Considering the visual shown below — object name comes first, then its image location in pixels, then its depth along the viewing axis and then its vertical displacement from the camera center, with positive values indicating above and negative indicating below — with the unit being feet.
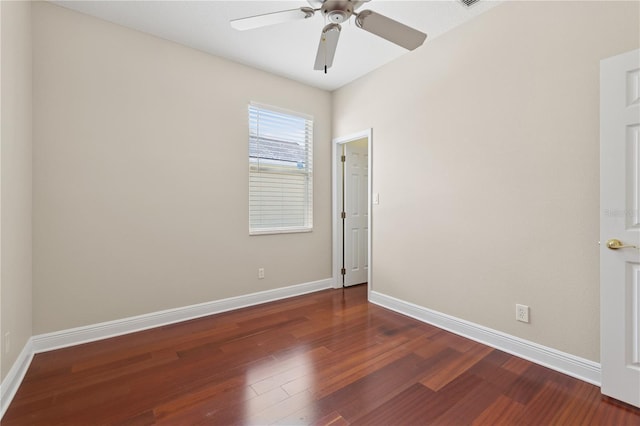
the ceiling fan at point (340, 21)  5.53 +3.92
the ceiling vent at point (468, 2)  7.56 +5.72
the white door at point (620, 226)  5.52 -0.26
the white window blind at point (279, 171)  11.47 +1.83
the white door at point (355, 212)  13.92 +0.06
